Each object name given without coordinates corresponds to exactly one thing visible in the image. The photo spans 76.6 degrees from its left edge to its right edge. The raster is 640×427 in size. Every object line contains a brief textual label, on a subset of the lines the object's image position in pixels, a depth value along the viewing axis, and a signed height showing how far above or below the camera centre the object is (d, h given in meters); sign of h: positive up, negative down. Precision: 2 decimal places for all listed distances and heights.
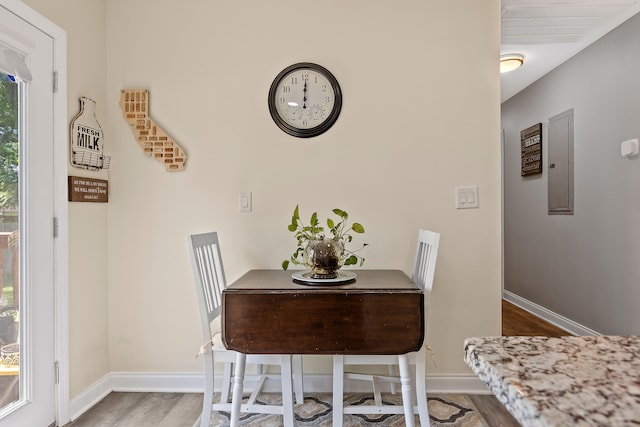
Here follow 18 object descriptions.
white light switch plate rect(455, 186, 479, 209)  2.28 +0.08
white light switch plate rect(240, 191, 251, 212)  2.34 +0.06
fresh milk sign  2.06 +0.39
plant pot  1.89 -0.21
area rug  1.98 -1.04
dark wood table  1.70 -0.46
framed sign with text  3.84 +0.59
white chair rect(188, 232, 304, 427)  1.75 -0.64
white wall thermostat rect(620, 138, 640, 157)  2.63 +0.41
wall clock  2.30 +0.63
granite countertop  0.41 -0.20
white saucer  1.82 -0.31
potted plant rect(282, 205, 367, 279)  1.89 -0.20
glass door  1.69 -0.06
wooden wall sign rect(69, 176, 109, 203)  2.04 +0.12
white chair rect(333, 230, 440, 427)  1.75 -0.71
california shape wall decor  2.34 +0.45
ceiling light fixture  3.28 +1.23
